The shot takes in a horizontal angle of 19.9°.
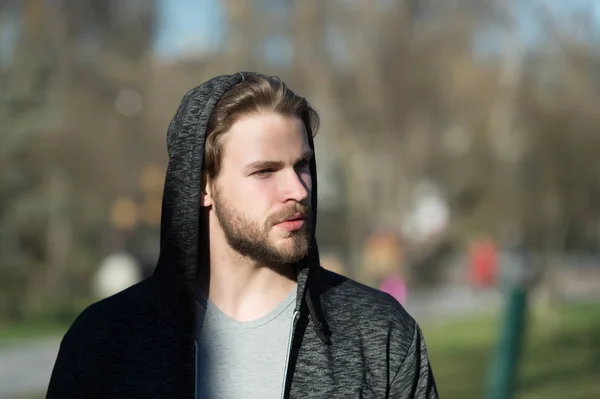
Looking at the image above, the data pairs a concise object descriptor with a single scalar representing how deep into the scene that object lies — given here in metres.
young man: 4.43
